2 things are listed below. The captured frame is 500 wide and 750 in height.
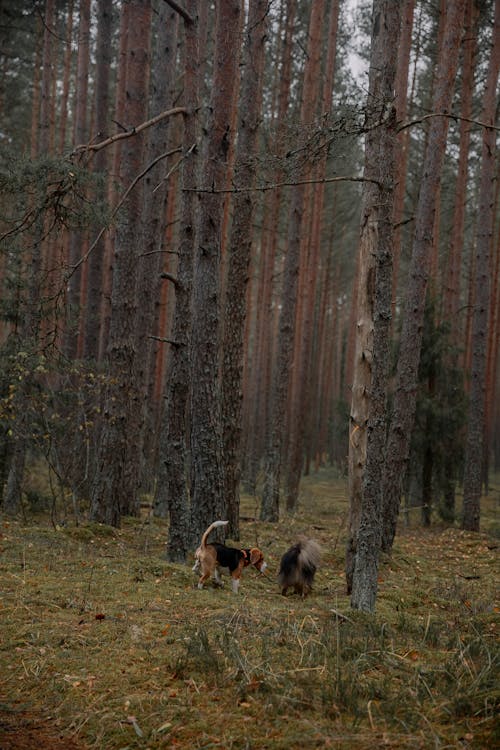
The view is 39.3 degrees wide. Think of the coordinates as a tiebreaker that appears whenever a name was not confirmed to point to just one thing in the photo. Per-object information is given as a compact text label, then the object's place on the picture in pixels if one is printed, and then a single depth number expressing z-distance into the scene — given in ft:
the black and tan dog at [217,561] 24.77
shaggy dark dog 25.31
